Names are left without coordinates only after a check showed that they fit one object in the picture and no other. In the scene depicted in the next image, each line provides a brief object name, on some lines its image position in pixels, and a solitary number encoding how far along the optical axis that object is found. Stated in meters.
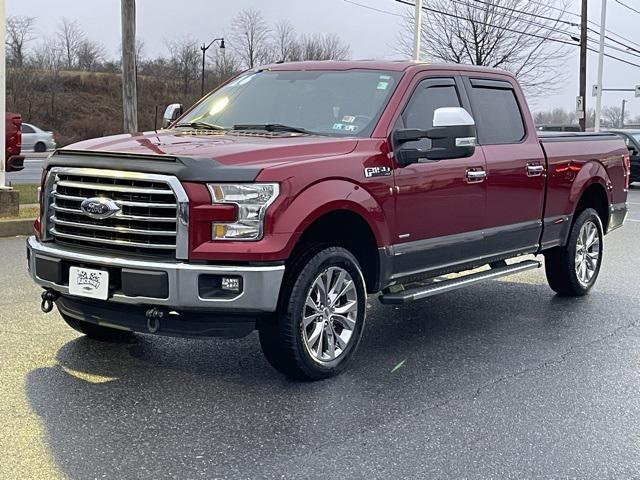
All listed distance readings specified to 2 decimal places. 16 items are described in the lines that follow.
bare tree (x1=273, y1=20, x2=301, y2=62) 57.74
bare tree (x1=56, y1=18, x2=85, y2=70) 79.69
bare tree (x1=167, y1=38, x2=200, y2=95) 74.56
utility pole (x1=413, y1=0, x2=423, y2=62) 24.39
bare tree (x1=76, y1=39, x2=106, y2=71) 80.94
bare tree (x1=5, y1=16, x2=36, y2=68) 70.94
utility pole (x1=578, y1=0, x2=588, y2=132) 34.47
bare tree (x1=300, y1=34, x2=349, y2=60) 55.91
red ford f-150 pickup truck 4.36
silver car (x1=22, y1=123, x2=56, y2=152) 37.09
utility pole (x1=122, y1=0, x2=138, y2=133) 14.59
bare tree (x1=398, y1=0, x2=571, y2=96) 34.69
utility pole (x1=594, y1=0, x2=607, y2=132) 33.06
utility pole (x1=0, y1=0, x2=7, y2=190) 11.30
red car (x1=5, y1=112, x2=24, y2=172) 13.15
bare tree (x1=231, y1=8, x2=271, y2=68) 60.06
